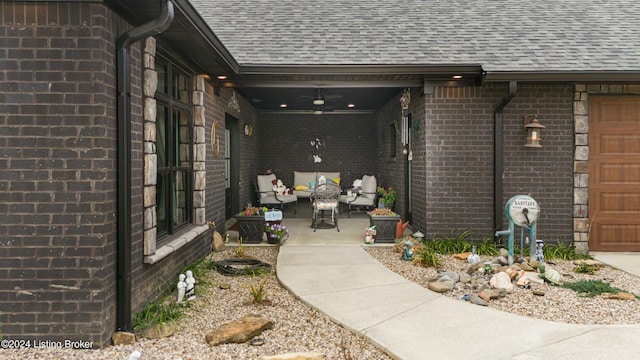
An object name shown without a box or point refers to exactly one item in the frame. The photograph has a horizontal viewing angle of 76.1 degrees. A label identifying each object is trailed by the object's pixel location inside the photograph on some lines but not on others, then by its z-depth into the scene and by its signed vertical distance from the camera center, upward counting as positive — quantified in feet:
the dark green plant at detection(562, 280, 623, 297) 14.43 -4.30
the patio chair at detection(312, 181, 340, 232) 26.92 -1.85
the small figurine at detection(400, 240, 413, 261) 19.20 -3.89
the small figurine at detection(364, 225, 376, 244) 22.36 -3.60
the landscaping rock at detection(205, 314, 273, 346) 10.59 -4.27
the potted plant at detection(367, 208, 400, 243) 22.74 -3.21
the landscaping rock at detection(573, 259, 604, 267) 18.48 -4.32
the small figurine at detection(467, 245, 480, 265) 17.98 -3.96
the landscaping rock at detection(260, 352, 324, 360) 9.09 -4.18
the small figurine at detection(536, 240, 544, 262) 18.72 -3.77
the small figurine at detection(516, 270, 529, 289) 15.08 -4.18
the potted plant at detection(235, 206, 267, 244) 22.58 -3.23
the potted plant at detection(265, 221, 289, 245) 21.90 -3.46
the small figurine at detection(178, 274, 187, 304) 13.26 -3.86
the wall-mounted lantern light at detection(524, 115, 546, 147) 20.31 +1.90
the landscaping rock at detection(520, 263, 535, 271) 17.26 -4.15
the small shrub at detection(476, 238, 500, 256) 20.20 -3.94
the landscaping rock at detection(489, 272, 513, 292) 14.71 -4.11
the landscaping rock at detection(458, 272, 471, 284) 15.55 -4.16
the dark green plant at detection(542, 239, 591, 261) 20.02 -4.11
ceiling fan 27.94 +5.56
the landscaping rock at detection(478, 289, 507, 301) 13.80 -4.23
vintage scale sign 17.61 -1.90
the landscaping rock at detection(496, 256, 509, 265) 17.87 -4.01
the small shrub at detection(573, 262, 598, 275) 17.23 -4.28
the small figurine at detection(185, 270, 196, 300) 13.65 -3.92
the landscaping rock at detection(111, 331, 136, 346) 10.34 -4.27
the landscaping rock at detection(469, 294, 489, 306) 13.41 -4.34
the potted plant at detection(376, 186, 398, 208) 29.37 -2.06
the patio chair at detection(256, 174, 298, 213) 33.27 -2.14
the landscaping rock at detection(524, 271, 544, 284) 15.49 -4.26
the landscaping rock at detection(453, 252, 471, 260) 19.25 -4.12
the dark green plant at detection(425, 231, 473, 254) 20.67 -3.81
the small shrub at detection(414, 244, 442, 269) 17.98 -4.01
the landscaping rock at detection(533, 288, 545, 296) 14.23 -4.30
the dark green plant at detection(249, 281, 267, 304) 13.38 -4.13
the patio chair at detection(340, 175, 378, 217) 32.50 -2.11
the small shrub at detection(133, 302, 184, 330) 11.27 -4.22
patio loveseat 39.93 -0.77
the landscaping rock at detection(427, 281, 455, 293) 14.51 -4.19
